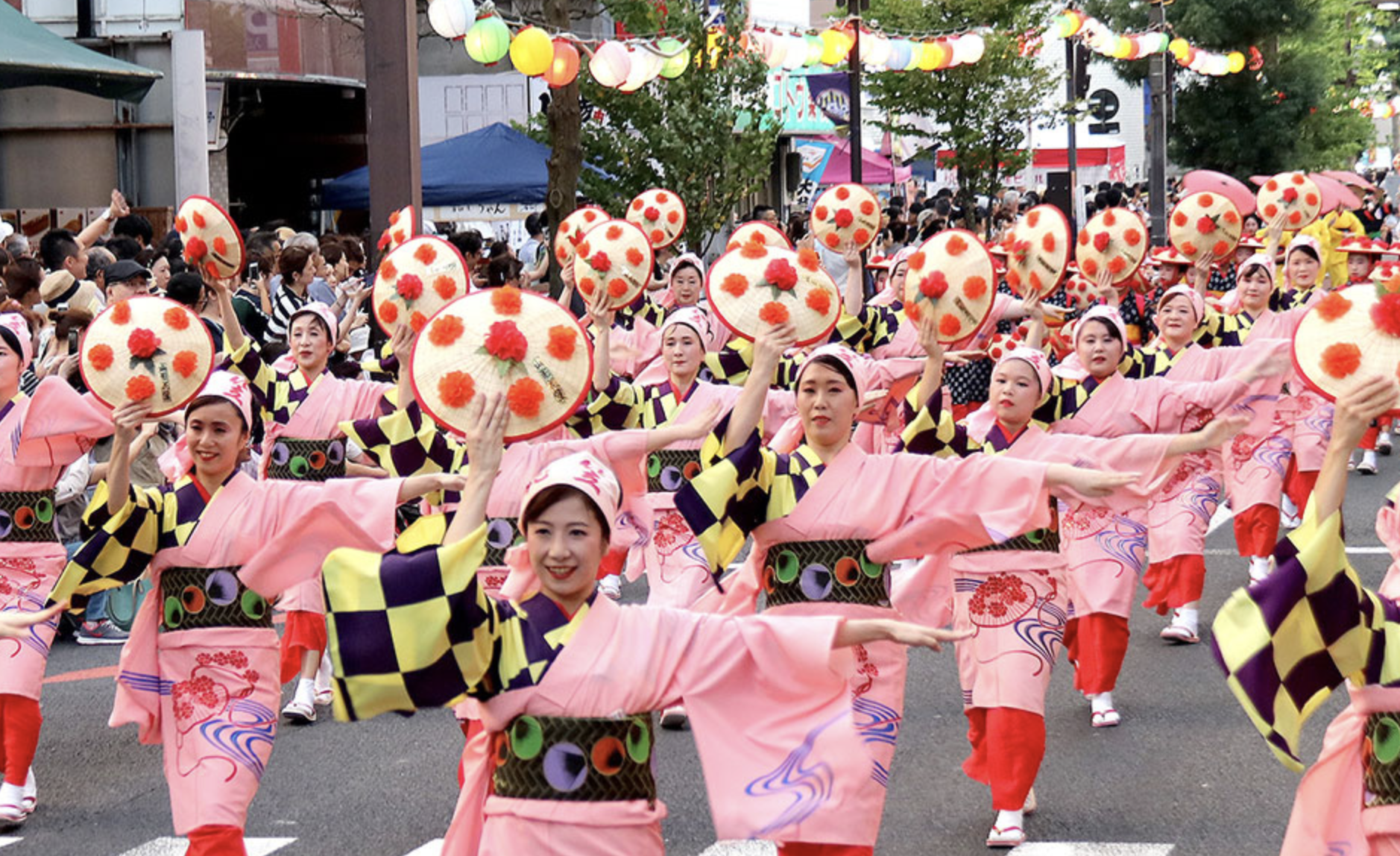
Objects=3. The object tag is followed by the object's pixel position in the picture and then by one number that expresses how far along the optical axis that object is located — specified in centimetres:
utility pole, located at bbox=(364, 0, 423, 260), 1364
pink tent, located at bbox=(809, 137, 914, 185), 2903
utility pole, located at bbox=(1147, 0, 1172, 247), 2642
